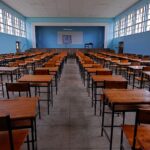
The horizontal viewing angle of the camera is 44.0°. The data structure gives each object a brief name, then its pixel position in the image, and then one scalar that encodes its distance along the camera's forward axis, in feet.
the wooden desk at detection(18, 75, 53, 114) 11.71
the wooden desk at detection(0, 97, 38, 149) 5.85
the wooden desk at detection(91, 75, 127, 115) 11.96
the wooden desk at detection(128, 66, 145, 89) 17.14
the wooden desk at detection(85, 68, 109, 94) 16.07
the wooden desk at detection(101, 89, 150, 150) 7.17
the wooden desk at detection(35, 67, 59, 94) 16.29
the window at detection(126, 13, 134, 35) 48.75
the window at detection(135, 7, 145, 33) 41.03
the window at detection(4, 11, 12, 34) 47.86
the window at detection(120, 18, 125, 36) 56.95
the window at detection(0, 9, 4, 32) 43.96
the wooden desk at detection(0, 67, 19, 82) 15.72
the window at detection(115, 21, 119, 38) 63.87
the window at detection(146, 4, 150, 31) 37.99
